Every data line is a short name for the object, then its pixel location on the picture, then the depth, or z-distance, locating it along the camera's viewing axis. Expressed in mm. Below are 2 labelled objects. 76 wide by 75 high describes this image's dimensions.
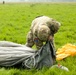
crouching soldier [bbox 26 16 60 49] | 5626
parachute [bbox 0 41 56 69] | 5820
